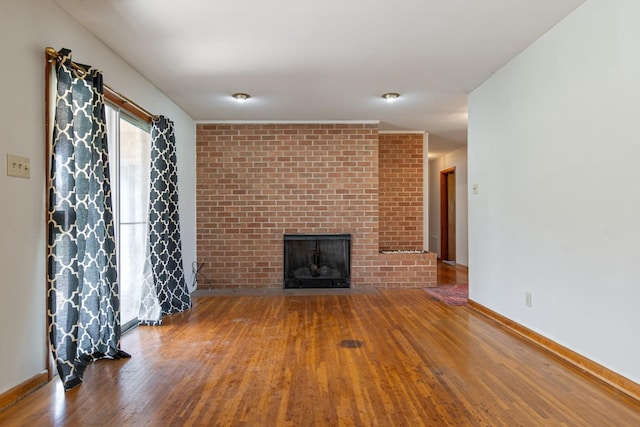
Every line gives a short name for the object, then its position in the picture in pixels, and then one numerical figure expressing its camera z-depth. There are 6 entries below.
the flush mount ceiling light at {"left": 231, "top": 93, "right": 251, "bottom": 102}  4.23
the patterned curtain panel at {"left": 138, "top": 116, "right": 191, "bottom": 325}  3.69
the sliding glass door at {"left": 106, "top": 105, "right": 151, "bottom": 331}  3.32
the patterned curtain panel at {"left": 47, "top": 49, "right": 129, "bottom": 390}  2.28
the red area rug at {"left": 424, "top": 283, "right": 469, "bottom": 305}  4.56
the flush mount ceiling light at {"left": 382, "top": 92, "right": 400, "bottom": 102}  4.24
